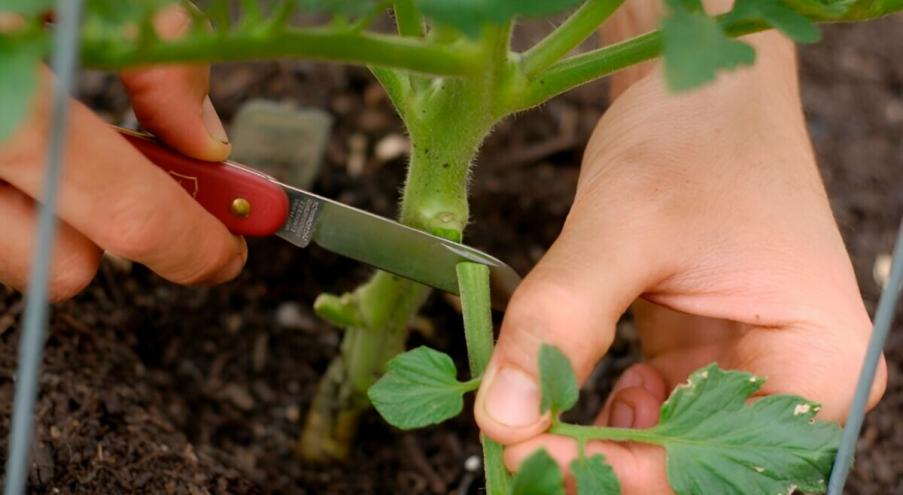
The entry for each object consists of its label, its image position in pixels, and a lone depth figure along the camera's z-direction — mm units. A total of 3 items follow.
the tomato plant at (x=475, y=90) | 563
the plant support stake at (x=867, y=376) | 590
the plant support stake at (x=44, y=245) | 548
